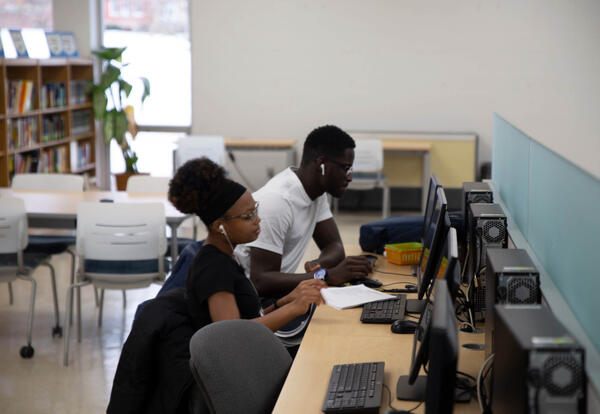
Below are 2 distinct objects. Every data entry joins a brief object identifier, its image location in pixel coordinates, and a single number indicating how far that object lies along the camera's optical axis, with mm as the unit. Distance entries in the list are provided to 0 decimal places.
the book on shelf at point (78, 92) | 7938
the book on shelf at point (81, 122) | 8000
